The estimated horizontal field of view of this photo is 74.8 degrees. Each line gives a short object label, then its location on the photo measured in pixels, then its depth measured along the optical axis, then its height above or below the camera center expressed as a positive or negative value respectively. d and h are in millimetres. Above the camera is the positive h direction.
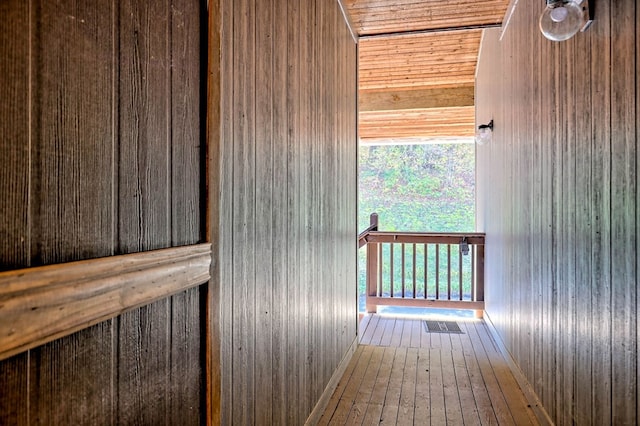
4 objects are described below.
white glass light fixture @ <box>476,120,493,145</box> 4230 +814
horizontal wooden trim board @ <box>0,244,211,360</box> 549 -127
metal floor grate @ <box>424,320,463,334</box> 4324 -1229
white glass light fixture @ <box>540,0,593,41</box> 1663 +783
